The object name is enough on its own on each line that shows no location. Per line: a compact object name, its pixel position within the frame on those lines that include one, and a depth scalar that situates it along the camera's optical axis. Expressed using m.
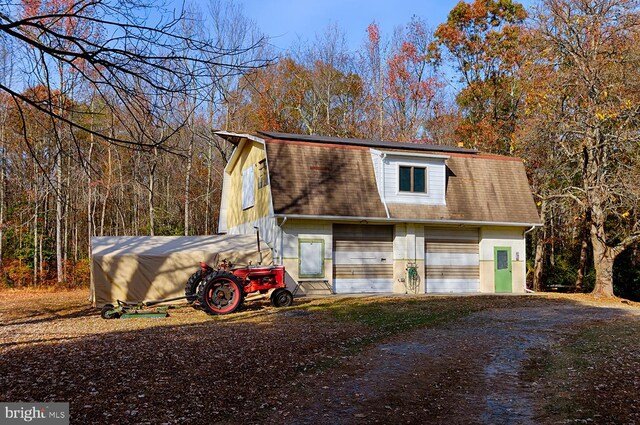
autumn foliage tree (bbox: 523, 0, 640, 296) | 20.27
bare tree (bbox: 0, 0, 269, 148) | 5.52
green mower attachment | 14.66
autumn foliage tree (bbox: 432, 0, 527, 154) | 32.38
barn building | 19.92
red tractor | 15.21
